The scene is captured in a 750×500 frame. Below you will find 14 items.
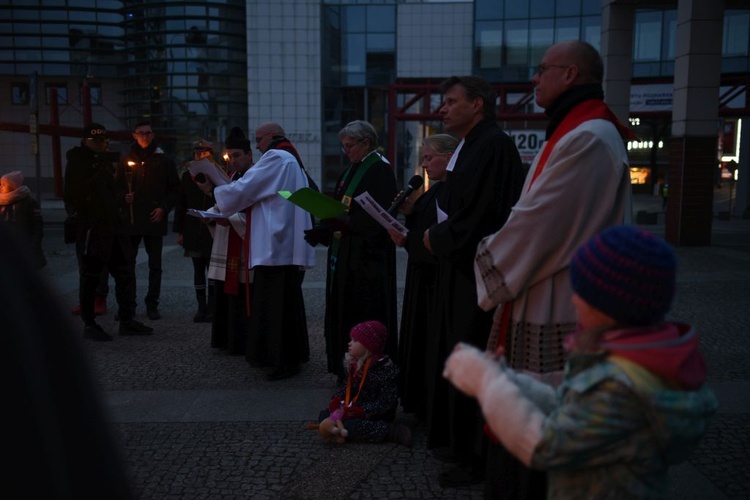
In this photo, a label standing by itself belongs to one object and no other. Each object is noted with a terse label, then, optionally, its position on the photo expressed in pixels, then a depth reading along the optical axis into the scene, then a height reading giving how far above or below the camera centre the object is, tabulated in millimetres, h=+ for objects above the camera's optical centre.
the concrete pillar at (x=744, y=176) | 20906 -464
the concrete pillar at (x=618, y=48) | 15023 +2491
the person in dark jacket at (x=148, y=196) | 7477 -426
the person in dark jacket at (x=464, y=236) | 3316 -374
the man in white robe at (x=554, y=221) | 2521 -229
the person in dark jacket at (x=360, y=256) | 4834 -701
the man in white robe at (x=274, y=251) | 5191 -712
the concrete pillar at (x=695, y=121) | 12852 +791
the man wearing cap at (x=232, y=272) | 5727 -966
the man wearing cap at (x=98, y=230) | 6398 -691
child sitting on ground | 4051 -1398
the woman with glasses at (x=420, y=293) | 4141 -817
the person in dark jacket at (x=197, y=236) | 7309 -848
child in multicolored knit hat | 1572 -538
